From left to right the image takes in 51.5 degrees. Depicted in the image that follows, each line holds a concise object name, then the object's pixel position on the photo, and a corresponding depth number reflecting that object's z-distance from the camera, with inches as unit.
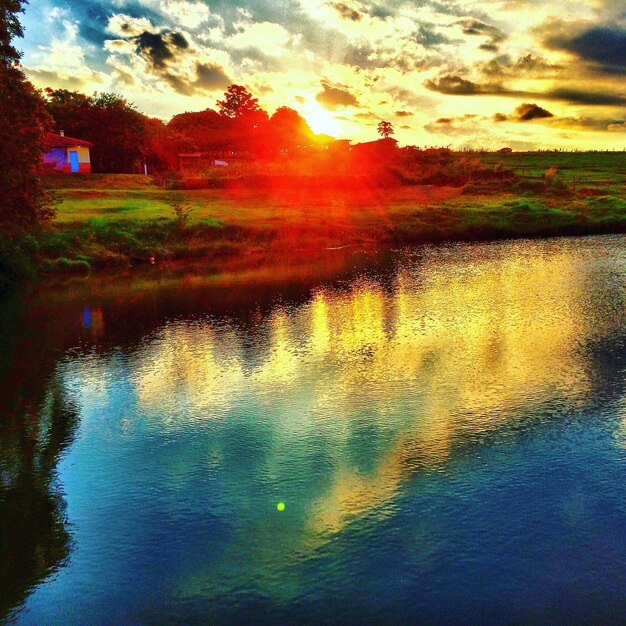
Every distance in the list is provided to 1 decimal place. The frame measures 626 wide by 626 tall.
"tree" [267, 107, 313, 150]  5039.4
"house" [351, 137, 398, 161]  3666.3
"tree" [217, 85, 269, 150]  6087.6
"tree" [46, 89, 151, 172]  3732.8
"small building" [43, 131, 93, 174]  3326.8
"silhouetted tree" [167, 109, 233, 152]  5196.9
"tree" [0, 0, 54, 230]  1245.1
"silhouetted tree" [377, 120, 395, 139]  5305.1
